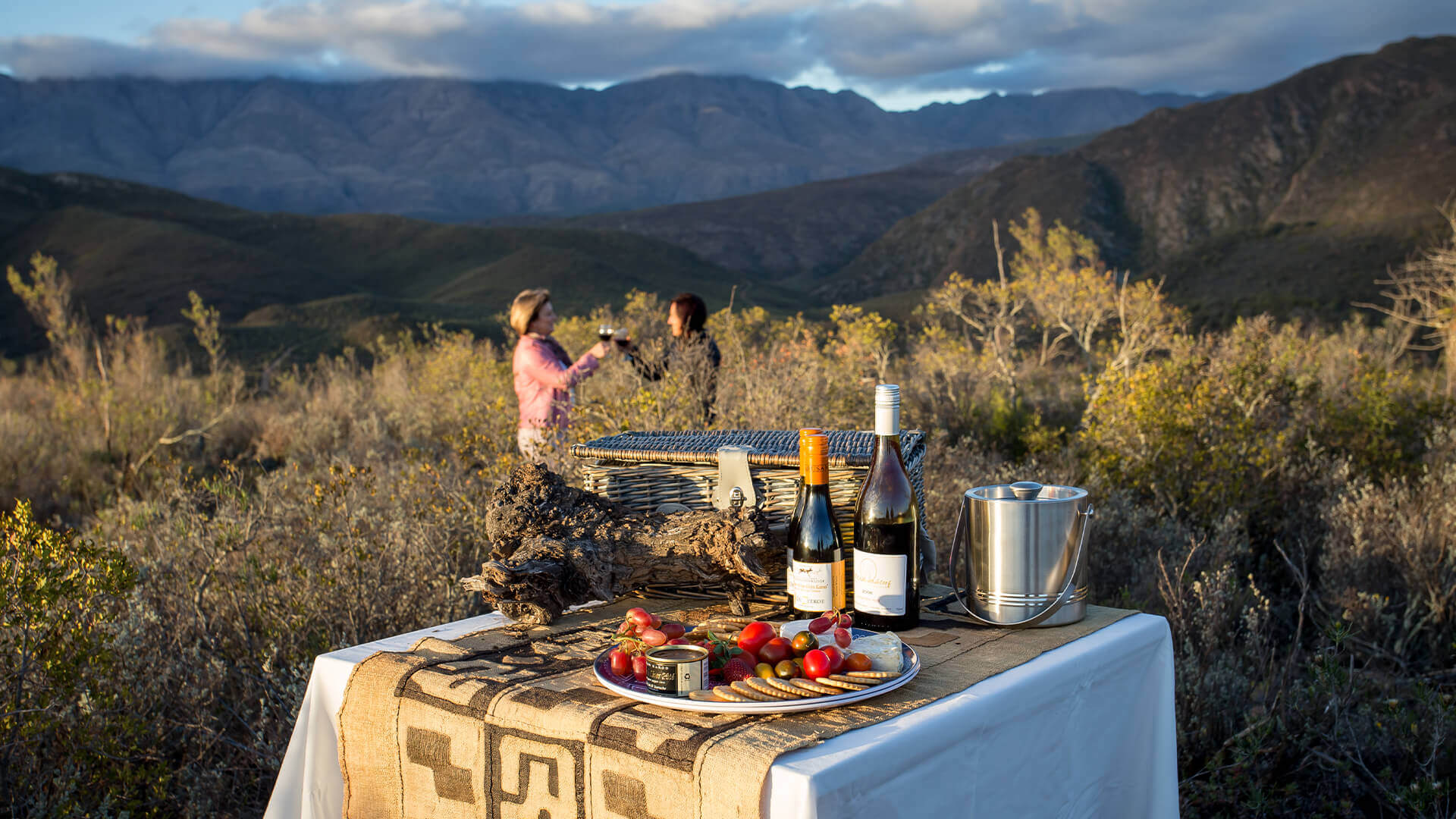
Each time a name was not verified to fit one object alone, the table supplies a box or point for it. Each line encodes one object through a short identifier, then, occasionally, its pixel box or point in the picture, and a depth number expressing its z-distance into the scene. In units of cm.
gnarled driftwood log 184
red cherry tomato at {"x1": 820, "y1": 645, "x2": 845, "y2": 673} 146
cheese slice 149
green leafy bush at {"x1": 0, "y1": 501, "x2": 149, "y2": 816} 256
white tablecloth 128
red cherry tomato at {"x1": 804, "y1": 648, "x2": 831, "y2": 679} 143
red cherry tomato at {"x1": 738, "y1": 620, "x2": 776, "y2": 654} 155
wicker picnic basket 202
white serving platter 138
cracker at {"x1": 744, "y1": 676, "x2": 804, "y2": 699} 140
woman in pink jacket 446
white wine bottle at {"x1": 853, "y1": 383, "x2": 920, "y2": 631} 175
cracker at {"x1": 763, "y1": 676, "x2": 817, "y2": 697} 140
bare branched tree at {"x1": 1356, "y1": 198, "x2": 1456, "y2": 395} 901
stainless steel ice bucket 173
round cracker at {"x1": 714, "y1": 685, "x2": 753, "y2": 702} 140
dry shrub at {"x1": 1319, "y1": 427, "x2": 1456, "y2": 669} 378
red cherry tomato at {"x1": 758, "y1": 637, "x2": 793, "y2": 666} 152
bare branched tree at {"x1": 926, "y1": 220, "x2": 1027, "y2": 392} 827
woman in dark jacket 513
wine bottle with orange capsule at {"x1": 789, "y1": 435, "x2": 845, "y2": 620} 177
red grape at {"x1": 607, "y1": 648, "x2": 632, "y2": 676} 152
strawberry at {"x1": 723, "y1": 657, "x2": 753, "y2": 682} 148
